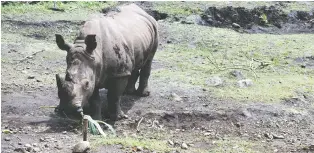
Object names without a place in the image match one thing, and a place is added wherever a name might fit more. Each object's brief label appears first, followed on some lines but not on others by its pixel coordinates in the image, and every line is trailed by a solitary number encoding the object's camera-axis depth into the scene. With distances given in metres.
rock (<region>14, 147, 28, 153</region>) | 12.29
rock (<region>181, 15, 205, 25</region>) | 30.17
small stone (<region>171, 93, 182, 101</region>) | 17.80
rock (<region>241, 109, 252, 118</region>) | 16.66
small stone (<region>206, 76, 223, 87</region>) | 19.69
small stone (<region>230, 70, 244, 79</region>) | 20.72
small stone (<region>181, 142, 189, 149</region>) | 13.66
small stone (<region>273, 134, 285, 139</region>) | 15.45
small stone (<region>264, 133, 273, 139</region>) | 15.45
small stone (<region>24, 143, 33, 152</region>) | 12.40
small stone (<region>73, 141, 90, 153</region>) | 11.89
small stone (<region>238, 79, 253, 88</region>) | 19.55
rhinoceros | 13.09
